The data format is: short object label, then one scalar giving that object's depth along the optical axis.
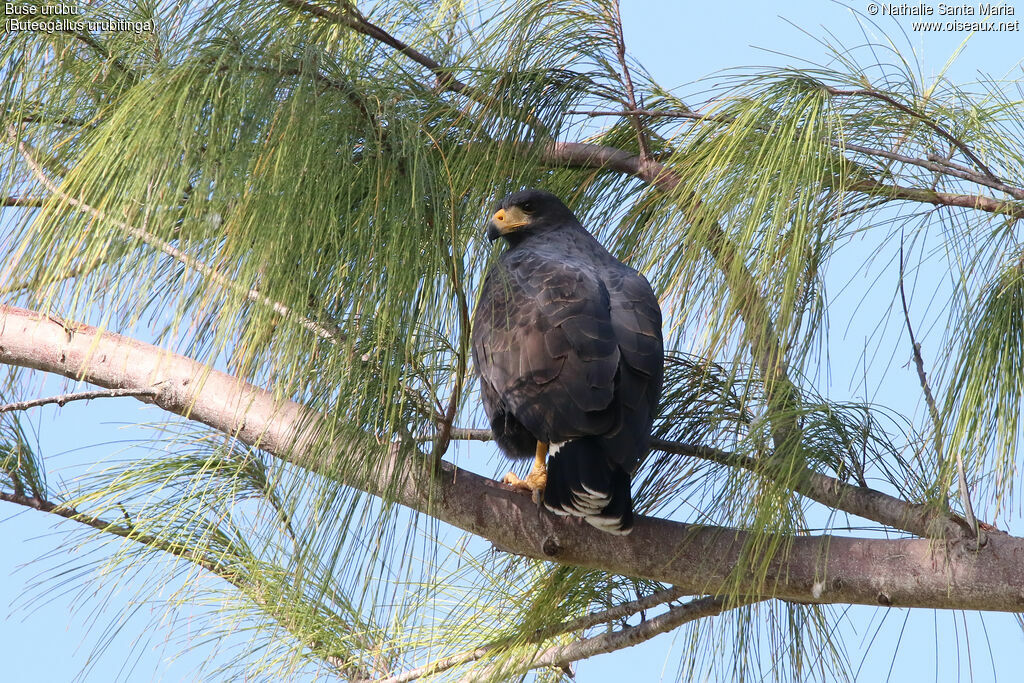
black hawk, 21.35
